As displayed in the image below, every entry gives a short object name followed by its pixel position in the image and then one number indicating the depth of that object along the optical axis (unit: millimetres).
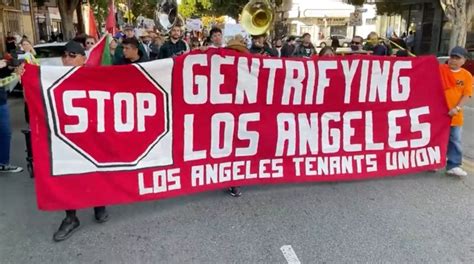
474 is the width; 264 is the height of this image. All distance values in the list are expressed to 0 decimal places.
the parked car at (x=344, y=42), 24197
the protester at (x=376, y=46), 10398
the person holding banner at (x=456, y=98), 5086
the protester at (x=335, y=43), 15133
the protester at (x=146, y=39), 12078
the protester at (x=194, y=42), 16331
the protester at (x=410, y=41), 24752
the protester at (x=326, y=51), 6480
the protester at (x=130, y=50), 4887
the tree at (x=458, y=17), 15820
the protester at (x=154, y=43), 11014
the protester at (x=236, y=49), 4625
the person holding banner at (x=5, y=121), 5191
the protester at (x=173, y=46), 7727
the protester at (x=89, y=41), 6949
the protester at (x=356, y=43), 11859
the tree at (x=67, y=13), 21500
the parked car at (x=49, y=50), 11602
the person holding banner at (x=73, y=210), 3766
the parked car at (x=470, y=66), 12711
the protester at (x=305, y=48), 11912
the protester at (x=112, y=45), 7527
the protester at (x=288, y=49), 12789
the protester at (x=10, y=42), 17797
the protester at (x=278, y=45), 15659
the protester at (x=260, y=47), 7973
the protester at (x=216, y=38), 6812
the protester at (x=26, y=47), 7761
